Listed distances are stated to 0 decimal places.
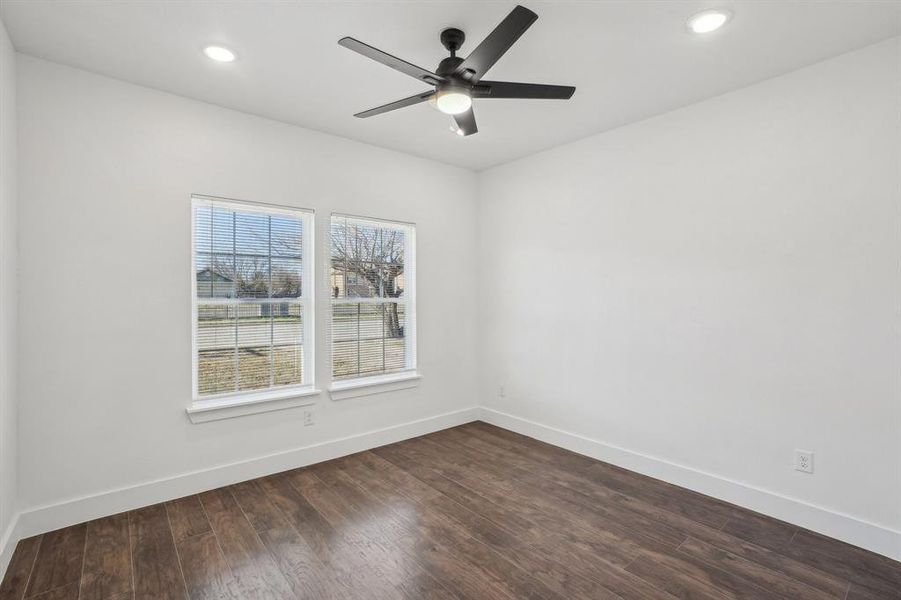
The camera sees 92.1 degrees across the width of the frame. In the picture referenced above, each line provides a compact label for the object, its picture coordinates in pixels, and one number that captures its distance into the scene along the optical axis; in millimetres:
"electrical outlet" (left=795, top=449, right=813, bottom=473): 2637
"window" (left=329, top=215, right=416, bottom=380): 3867
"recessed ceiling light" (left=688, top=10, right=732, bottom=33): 2150
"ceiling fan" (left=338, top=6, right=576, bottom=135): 1779
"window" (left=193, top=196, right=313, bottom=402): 3172
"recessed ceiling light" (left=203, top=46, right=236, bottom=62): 2441
